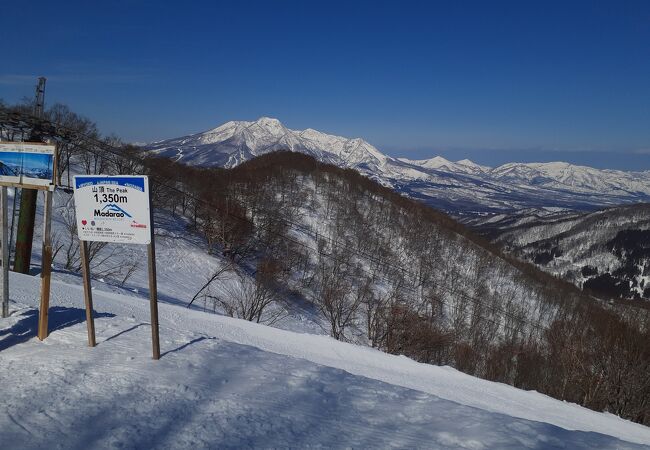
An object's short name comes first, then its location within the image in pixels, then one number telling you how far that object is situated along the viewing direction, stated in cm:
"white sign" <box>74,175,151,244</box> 540
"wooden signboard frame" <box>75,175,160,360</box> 548
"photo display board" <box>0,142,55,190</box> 596
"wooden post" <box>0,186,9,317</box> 648
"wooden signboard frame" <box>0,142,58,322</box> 586
